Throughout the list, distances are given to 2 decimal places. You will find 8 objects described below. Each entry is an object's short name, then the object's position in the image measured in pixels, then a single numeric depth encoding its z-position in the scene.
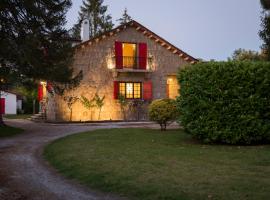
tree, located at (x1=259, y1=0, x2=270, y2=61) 17.59
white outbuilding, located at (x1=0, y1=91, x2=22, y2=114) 30.92
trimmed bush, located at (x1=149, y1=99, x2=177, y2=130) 13.16
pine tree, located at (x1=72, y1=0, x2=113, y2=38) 44.33
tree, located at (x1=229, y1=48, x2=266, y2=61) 33.80
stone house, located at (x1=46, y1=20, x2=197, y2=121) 19.98
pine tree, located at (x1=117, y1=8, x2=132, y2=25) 46.97
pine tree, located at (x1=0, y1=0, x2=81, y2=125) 13.11
